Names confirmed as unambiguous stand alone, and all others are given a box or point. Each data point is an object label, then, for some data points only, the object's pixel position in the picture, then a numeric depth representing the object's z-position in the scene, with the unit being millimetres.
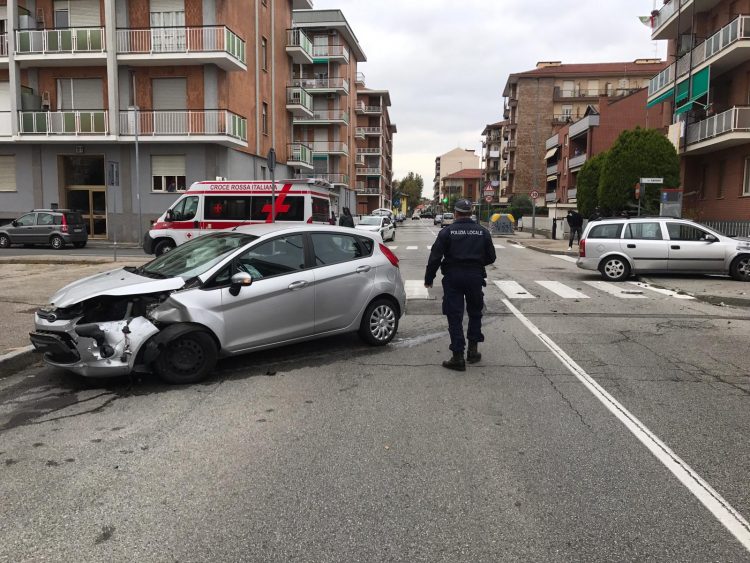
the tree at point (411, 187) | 139562
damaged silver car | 5758
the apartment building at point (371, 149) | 84188
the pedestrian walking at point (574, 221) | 27469
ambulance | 18719
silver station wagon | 14711
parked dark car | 24484
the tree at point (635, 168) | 25641
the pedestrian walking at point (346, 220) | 22406
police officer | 6652
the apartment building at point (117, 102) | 26641
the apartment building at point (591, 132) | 45438
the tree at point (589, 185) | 33250
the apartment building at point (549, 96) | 73875
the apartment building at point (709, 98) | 23641
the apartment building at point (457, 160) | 190375
